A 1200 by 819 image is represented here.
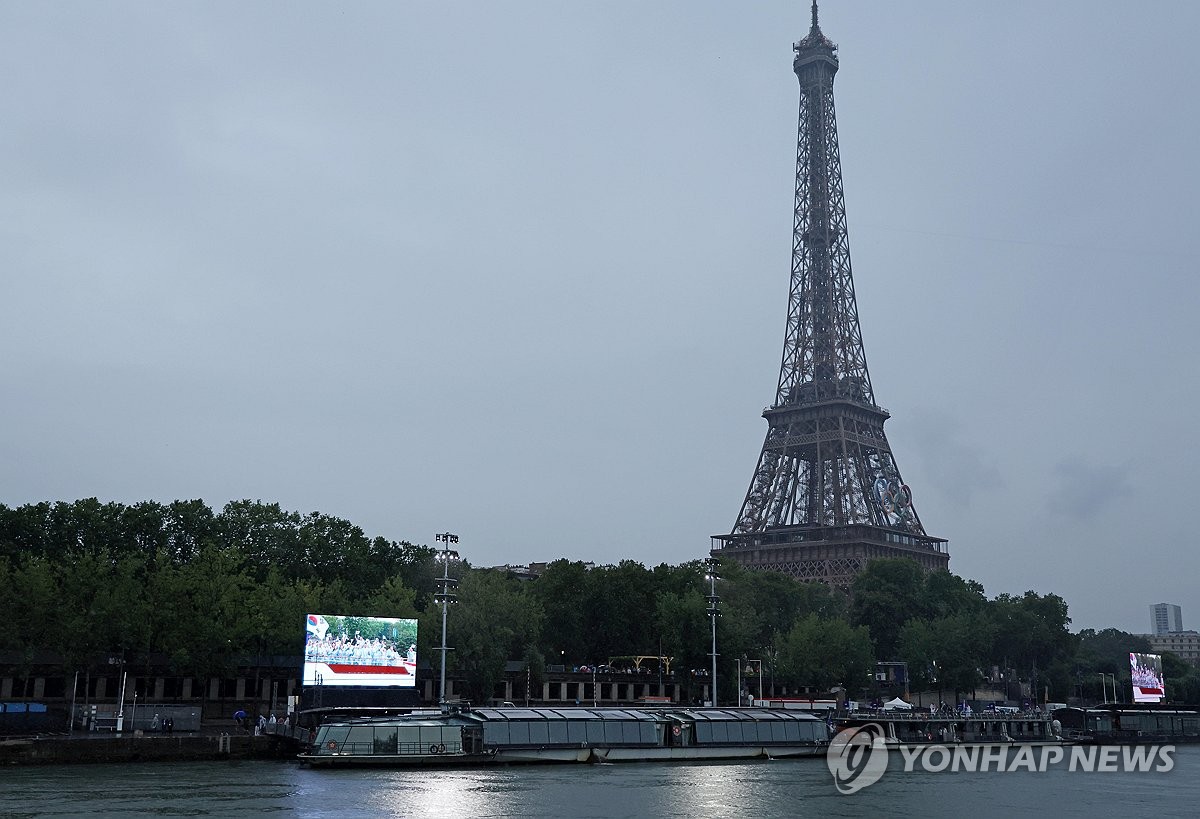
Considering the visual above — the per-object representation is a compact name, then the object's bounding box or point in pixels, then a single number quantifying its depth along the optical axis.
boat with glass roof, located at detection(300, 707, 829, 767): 75.69
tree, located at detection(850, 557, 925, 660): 164.12
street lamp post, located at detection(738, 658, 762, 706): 139.06
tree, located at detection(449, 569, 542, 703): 110.38
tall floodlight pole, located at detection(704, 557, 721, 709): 98.75
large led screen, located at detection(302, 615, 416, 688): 87.38
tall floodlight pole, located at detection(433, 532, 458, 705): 84.62
